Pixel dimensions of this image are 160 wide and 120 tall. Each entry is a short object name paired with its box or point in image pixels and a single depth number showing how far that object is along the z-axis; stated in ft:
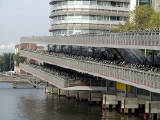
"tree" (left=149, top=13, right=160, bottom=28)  346.95
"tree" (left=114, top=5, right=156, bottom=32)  395.34
